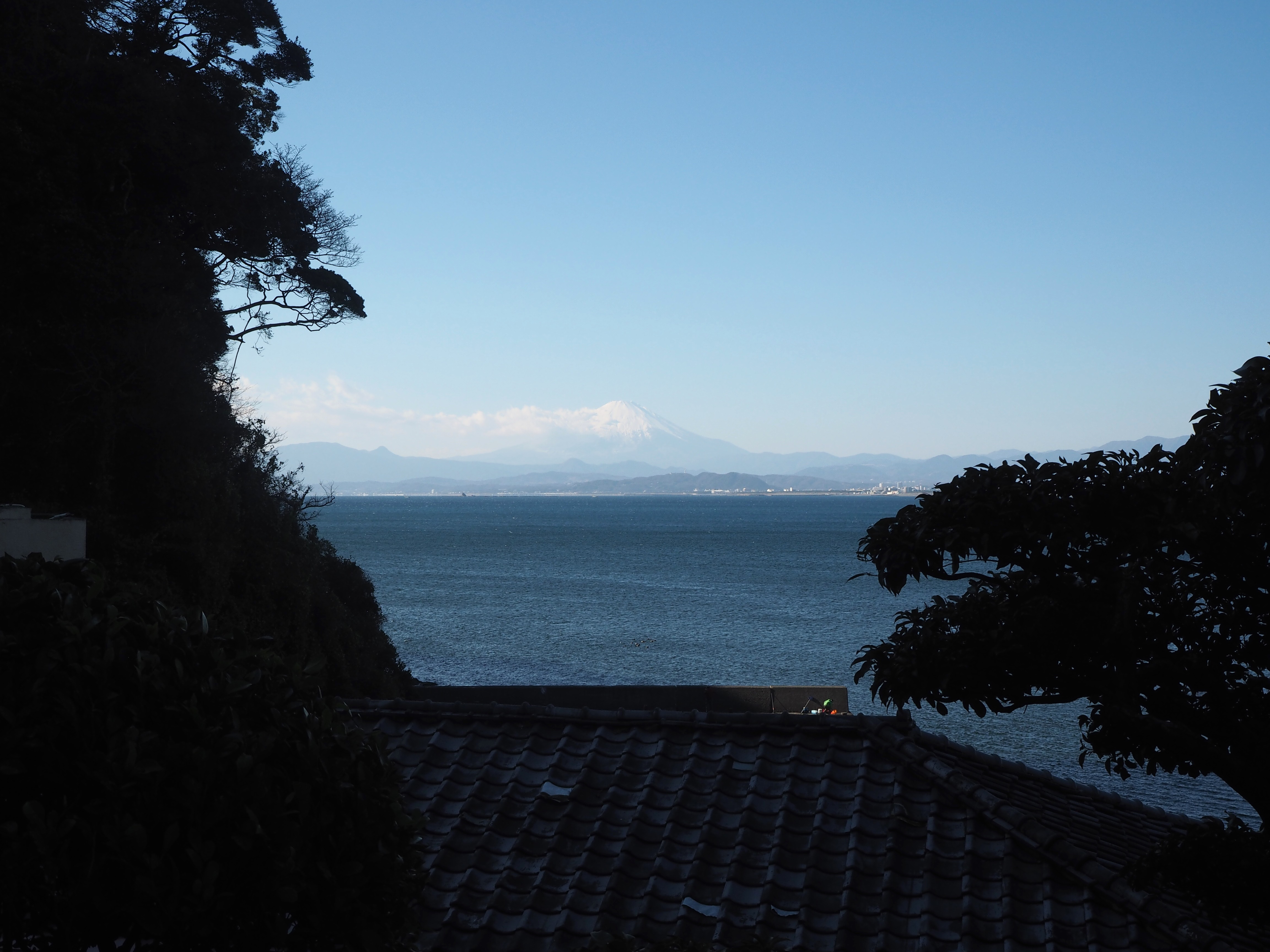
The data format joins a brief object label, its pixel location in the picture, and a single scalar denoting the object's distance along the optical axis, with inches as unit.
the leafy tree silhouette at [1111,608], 271.0
